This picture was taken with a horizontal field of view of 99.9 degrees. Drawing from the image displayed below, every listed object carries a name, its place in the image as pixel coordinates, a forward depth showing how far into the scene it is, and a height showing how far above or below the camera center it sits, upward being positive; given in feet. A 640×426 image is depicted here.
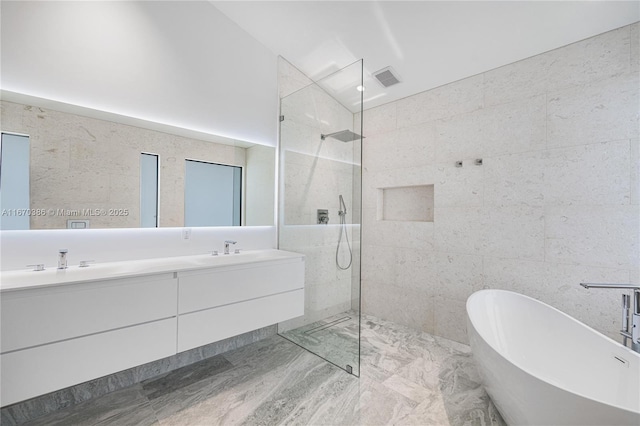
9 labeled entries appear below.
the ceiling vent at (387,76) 9.03 +4.80
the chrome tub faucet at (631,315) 5.00 -1.86
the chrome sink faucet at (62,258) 5.28 -0.94
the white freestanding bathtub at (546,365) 3.78 -2.79
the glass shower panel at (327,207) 7.99 +0.21
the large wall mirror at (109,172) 5.11 +0.90
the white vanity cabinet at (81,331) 4.04 -2.05
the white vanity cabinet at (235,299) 5.75 -2.13
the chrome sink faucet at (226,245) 7.69 -0.94
